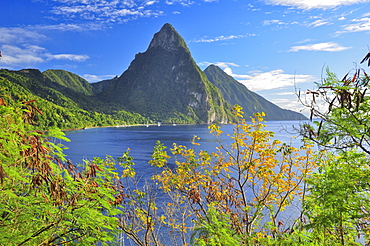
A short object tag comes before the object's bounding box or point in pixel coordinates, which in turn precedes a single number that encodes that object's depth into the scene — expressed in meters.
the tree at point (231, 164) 7.44
